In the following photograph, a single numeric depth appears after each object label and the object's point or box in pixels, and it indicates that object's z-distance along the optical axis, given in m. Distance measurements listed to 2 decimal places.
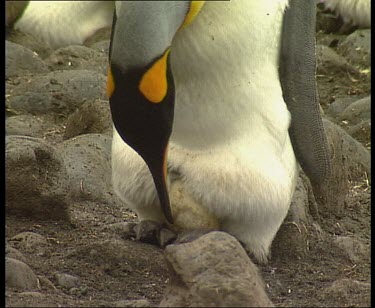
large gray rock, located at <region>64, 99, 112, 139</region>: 10.58
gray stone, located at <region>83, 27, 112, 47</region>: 14.98
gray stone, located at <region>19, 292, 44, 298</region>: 5.98
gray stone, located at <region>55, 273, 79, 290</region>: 6.57
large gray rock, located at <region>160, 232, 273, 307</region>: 5.37
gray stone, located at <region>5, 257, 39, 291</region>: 6.23
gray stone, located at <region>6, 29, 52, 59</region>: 14.48
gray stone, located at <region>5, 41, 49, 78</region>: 12.79
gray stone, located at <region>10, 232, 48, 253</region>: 7.21
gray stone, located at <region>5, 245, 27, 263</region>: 6.64
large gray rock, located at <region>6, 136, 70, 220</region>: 7.54
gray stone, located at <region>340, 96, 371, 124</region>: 11.97
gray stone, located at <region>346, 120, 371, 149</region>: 11.45
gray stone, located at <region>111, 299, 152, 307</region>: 5.96
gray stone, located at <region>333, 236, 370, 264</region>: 7.66
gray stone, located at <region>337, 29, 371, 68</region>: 14.07
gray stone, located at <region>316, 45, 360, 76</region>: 13.84
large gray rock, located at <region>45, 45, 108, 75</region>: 13.21
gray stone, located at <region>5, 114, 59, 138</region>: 10.96
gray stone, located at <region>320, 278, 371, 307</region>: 6.15
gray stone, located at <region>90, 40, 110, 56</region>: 14.35
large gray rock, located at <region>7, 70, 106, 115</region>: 11.78
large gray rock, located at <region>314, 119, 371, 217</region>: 8.77
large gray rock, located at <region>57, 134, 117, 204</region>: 8.89
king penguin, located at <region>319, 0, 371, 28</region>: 14.66
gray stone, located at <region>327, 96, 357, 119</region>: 12.58
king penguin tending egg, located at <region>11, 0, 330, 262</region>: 6.77
